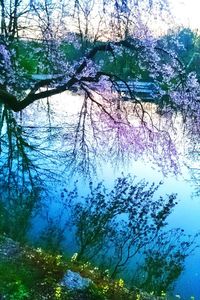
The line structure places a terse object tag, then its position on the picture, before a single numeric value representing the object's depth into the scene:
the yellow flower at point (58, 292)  4.71
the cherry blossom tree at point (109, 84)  12.96
